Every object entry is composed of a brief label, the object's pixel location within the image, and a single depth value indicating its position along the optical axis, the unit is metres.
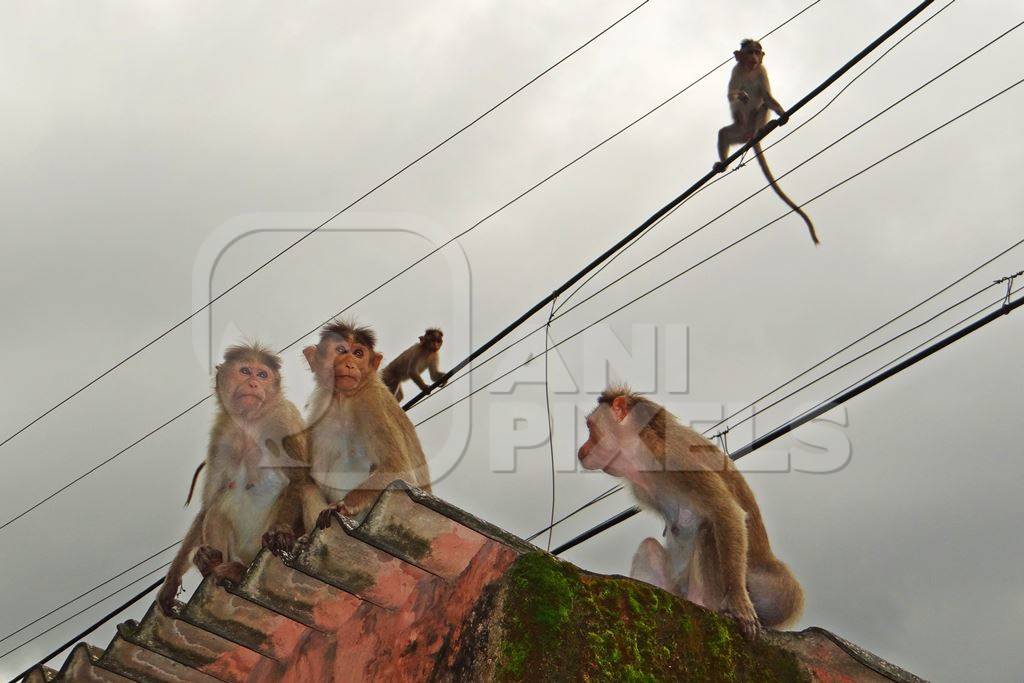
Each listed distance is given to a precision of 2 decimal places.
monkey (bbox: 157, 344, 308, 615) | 6.15
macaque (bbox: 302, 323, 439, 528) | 6.23
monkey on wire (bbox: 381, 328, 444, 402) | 13.29
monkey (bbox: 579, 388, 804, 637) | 6.05
